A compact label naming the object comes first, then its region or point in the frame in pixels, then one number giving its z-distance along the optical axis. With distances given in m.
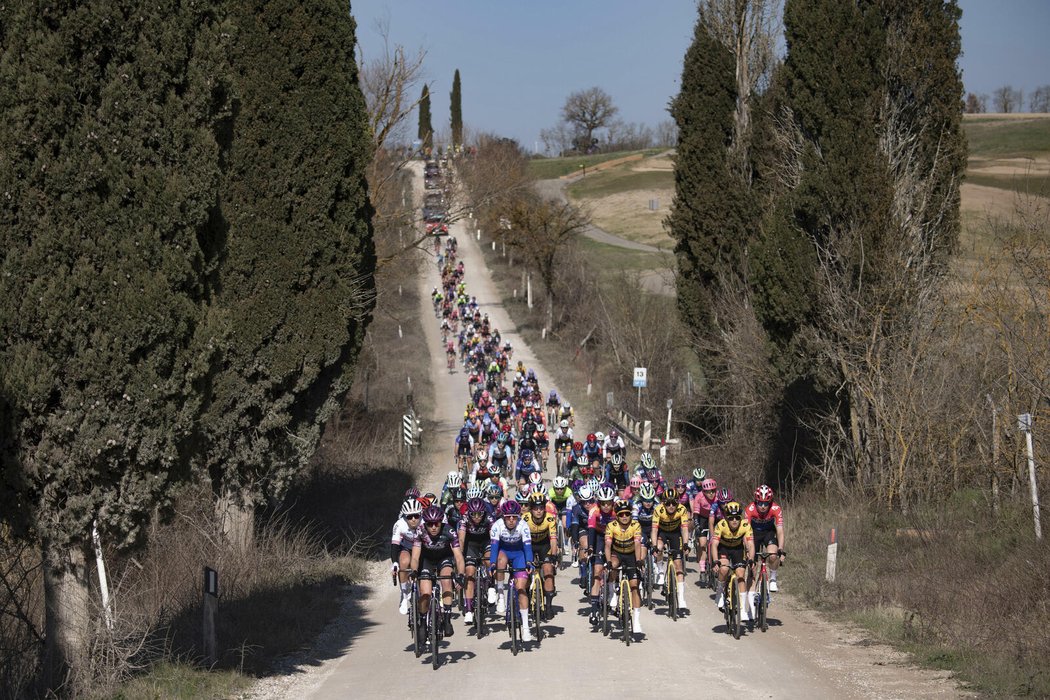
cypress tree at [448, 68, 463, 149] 127.96
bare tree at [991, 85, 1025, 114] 169.00
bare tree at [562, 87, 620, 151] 177.88
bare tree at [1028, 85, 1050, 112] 156.31
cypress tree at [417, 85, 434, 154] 134.62
